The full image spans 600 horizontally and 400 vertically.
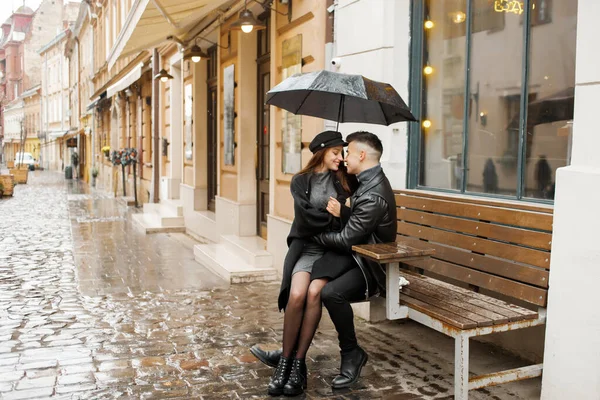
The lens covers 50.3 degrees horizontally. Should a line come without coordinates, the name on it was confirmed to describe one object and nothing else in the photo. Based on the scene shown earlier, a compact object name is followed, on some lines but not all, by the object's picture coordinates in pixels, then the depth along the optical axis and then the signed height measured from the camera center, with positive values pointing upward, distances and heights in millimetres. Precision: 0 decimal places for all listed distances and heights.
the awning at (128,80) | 16800 +1894
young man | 4070 -561
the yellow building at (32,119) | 65562 +3066
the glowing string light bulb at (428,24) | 5664 +1131
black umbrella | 4309 +380
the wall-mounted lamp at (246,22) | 7758 +1543
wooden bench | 3684 -796
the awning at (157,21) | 9609 +2127
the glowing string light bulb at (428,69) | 5702 +728
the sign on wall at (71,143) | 43259 +323
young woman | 4105 -714
